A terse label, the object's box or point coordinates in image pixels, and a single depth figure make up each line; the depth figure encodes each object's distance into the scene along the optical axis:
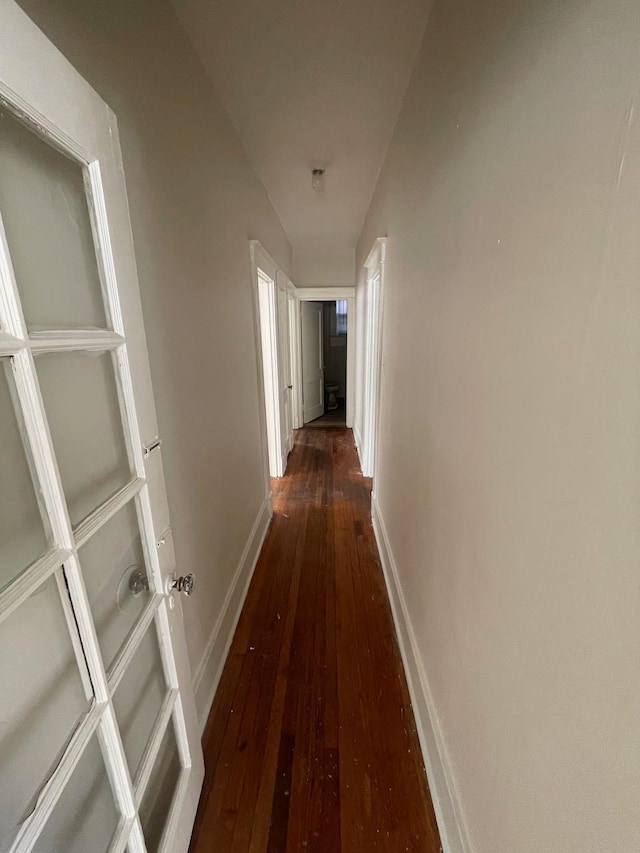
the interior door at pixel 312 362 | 5.12
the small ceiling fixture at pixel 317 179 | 2.46
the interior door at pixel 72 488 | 0.54
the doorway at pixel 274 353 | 2.67
